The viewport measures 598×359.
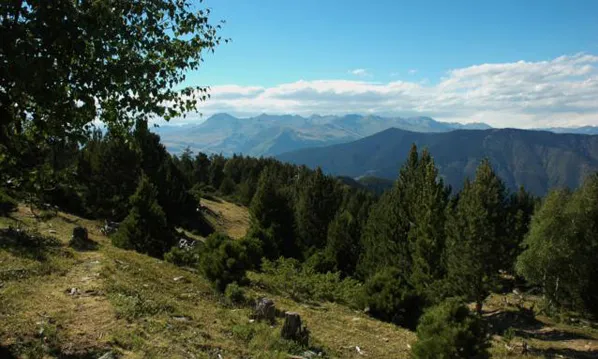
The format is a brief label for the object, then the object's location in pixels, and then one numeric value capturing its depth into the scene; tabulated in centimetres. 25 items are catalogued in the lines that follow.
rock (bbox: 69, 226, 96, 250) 2150
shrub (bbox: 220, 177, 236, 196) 9462
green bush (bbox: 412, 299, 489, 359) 1209
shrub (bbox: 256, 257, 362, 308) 2417
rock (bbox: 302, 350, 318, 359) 1263
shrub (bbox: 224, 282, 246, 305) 1818
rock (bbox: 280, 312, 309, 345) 1383
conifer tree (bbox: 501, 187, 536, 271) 3344
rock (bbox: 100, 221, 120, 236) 3088
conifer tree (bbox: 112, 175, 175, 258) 2488
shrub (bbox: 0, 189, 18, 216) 2433
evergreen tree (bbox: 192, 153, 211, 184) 10415
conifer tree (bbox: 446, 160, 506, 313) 3164
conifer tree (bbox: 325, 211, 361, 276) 4166
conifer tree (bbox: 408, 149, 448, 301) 3303
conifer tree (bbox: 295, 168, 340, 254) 4797
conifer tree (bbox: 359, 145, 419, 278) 3659
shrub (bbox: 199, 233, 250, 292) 1964
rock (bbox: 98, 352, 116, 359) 968
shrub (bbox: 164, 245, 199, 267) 2386
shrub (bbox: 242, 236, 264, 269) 2566
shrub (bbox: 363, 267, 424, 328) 2288
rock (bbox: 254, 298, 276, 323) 1616
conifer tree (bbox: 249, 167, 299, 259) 4380
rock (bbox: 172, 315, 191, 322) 1397
